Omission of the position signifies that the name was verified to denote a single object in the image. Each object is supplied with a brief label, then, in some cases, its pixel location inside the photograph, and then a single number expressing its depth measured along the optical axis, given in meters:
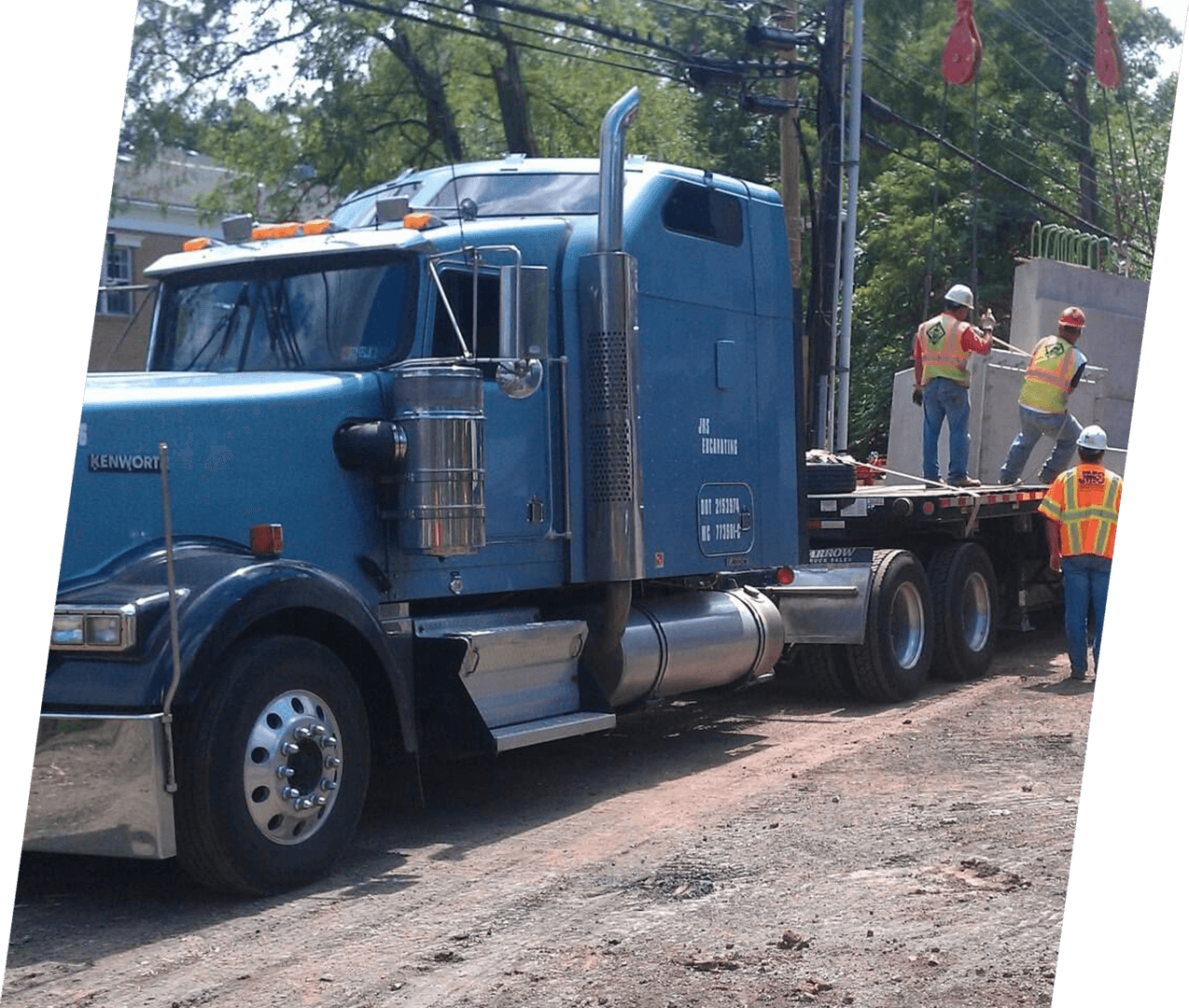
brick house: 26.66
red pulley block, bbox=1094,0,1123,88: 20.08
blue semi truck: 5.90
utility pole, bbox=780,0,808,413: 18.52
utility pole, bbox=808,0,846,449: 16.16
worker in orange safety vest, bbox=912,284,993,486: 13.14
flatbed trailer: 11.14
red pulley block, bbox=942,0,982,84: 18.99
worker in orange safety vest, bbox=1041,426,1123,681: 11.62
